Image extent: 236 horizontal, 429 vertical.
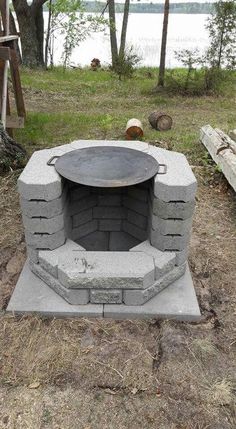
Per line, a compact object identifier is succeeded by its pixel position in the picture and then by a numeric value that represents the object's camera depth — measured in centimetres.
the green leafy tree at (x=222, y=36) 1065
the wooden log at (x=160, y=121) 768
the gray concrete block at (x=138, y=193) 373
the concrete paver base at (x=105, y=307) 313
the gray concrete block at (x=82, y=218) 384
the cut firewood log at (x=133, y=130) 700
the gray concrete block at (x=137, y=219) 385
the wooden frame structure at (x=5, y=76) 560
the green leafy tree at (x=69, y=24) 1288
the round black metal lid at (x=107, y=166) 296
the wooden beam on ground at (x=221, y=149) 521
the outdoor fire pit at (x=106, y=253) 305
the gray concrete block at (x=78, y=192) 372
